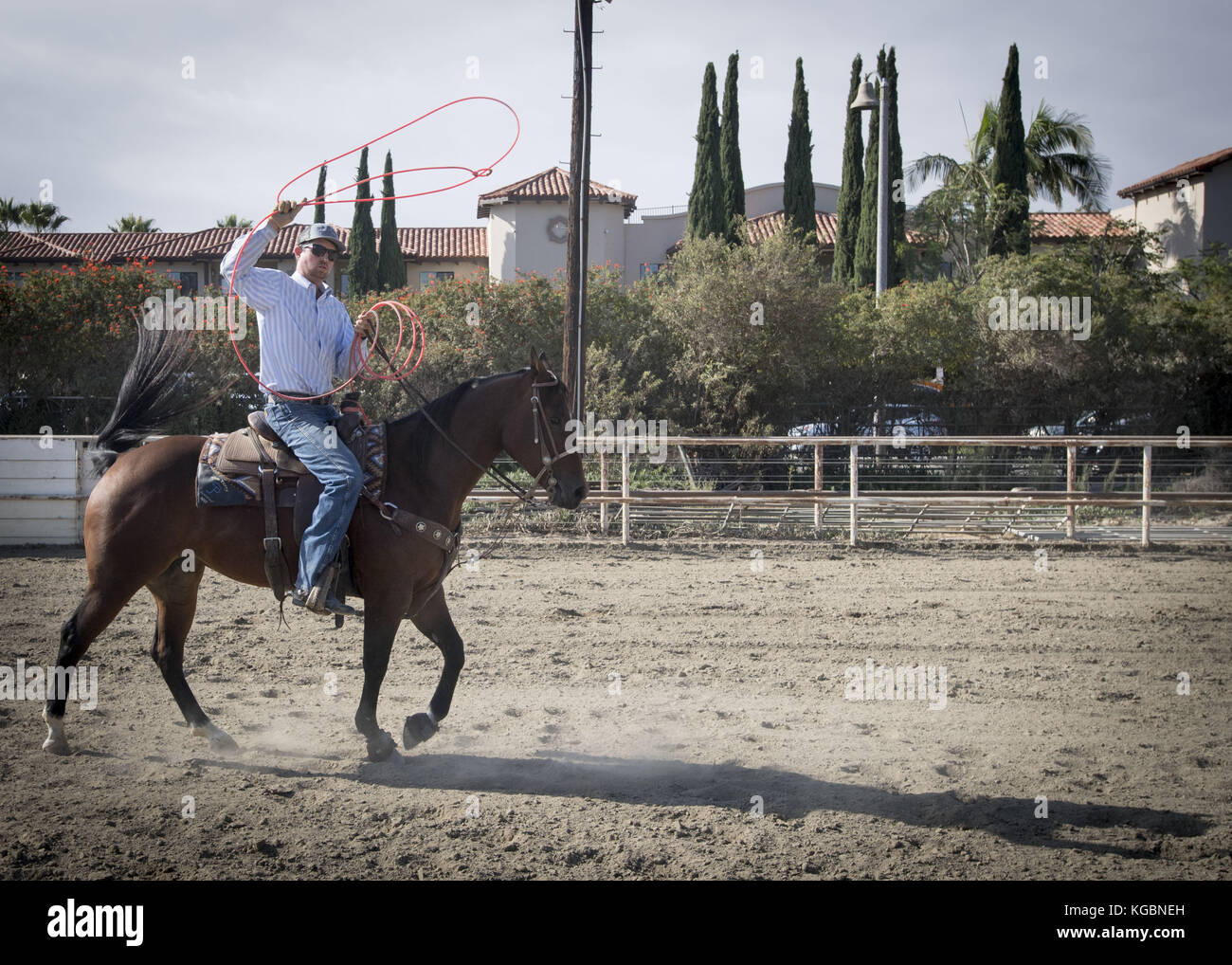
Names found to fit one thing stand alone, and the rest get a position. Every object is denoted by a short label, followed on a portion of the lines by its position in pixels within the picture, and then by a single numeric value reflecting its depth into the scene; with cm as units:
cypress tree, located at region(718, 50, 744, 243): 3156
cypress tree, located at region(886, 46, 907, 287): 2998
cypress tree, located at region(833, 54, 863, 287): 3077
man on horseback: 462
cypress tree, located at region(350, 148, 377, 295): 3347
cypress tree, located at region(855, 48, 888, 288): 2973
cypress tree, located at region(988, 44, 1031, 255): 2853
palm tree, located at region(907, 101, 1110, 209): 3200
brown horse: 479
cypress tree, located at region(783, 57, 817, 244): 3216
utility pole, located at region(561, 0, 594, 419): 1512
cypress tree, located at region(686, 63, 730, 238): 3077
